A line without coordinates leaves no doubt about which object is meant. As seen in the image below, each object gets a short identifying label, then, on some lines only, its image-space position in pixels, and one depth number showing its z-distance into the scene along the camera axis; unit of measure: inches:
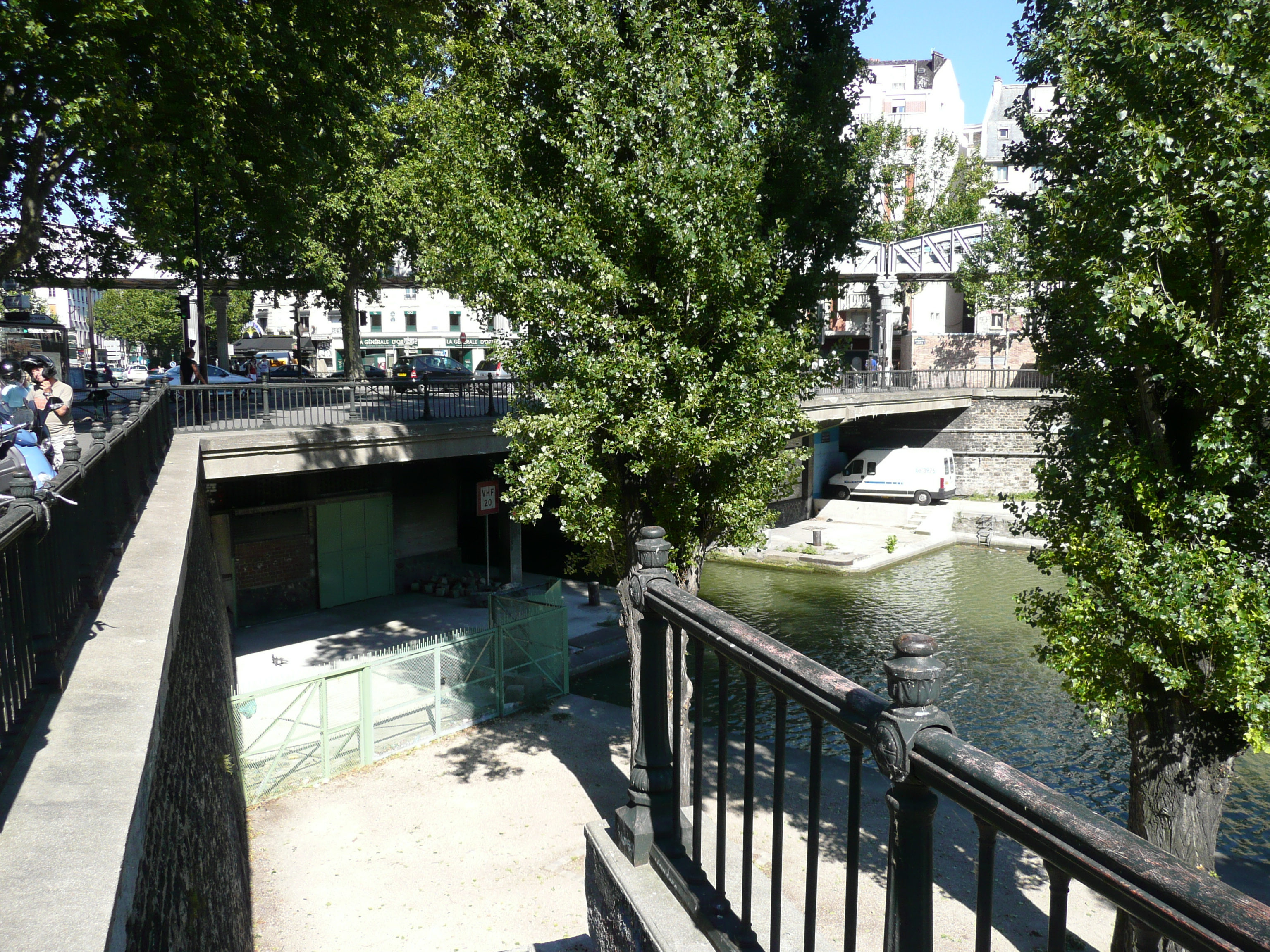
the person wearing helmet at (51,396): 470.0
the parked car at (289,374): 1447.0
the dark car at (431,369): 1362.0
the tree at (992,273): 1648.6
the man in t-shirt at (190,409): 636.1
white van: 1430.9
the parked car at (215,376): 1209.0
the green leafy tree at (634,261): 393.7
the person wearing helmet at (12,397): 499.5
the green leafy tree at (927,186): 1929.1
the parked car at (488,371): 1578.5
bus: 992.2
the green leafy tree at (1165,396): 288.0
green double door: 847.7
